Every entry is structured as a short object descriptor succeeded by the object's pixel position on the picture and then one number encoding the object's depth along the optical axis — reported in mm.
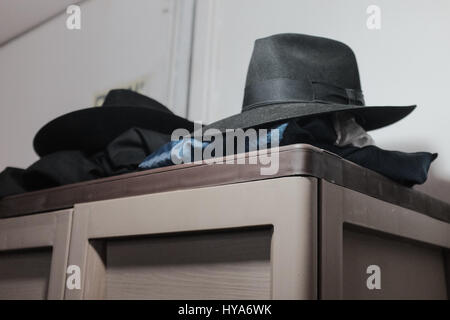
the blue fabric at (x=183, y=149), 733
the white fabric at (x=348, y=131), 812
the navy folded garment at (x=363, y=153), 724
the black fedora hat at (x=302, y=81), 823
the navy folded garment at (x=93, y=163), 922
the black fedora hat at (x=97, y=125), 996
